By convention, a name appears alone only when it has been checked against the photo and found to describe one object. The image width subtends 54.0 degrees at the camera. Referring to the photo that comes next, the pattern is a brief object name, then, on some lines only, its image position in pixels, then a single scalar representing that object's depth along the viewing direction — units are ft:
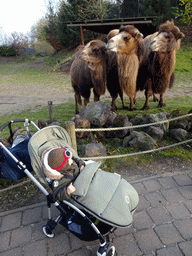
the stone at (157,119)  13.60
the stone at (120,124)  13.66
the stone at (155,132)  13.21
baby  5.98
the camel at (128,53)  13.23
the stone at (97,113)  13.11
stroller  5.64
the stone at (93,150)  11.09
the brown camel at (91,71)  15.47
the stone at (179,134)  13.28
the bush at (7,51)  92.32
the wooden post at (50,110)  13.23
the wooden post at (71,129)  9.24
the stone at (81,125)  12.28
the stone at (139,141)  12.22
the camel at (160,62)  13.35
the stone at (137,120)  14.41
